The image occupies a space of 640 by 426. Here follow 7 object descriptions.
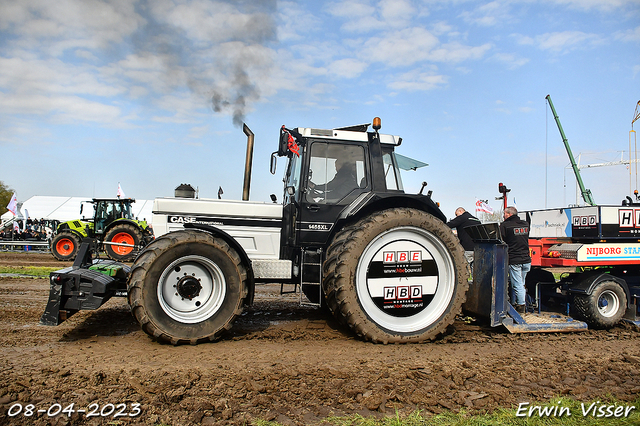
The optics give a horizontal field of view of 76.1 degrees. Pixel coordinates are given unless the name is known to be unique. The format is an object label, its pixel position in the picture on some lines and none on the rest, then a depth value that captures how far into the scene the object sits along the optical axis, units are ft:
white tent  112.88
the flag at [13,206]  82.23
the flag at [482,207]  42.86
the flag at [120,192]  64.34
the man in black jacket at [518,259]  19.67
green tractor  50.60
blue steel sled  17.63
